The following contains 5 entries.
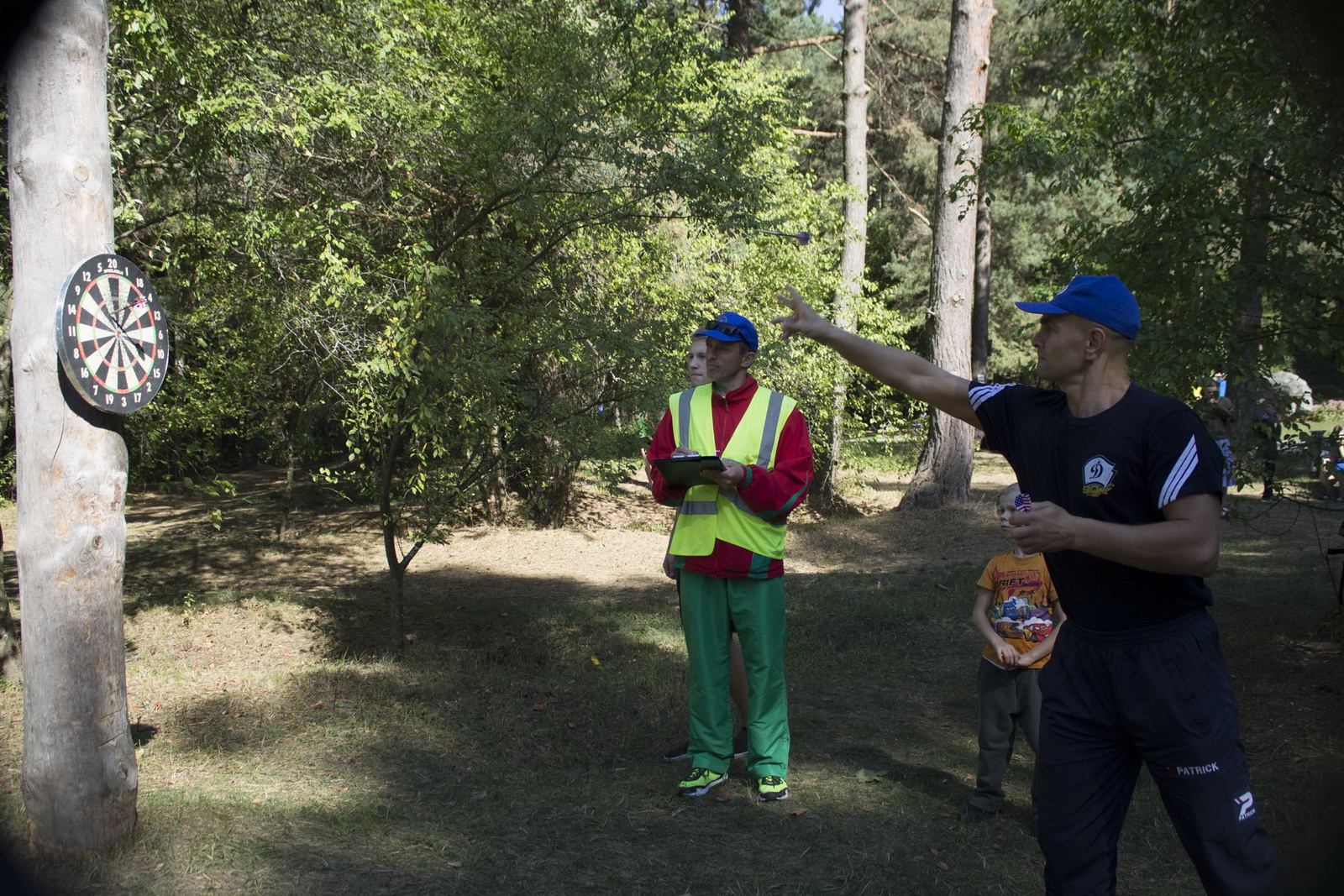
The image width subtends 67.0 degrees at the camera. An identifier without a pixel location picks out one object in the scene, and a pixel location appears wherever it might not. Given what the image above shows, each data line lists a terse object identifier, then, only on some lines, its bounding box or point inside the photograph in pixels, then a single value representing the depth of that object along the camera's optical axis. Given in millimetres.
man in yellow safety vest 4684
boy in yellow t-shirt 4418
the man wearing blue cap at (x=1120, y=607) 2561
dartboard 3951
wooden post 3947
